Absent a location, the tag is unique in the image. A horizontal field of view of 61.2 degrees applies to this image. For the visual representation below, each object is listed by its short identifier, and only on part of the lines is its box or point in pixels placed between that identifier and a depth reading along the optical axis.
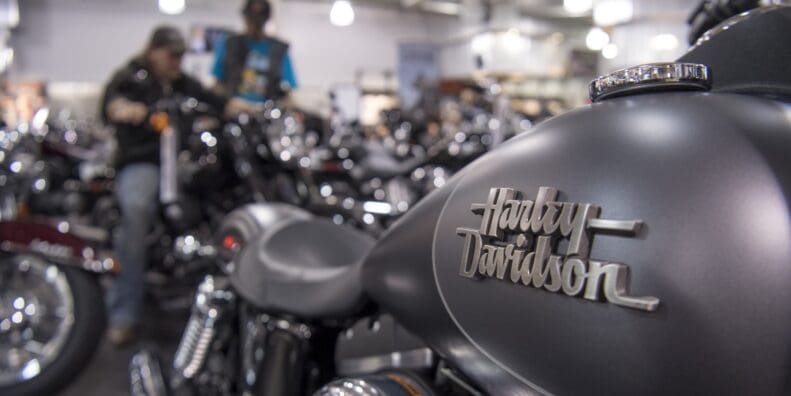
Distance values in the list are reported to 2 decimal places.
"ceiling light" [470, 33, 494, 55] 16.34
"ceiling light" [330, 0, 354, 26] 11.25
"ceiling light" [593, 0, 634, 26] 11.50
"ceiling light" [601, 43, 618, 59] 14.58
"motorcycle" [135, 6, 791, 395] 0.54
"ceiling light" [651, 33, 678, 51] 13.20
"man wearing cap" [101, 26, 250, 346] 3.24
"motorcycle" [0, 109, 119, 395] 2.79
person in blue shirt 4.07
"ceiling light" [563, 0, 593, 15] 13.69
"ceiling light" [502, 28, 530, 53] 17.75
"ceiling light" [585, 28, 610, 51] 14.24
